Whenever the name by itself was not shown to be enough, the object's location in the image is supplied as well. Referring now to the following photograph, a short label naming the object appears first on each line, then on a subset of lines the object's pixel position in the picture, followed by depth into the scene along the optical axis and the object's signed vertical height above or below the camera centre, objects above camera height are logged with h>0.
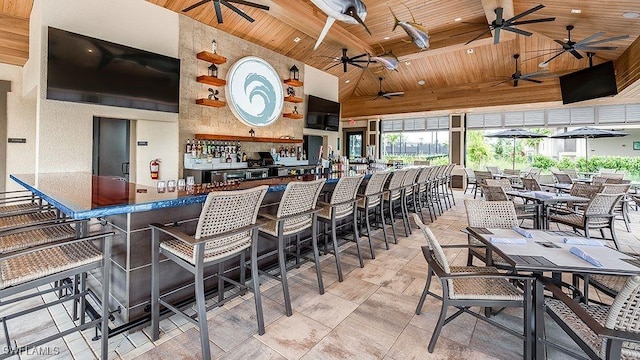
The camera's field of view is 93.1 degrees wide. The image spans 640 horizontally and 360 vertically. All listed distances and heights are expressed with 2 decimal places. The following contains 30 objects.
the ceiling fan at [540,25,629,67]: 5.59 +2.56
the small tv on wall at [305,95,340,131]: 8.66 +1.92
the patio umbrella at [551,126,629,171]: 7.24 +1.16
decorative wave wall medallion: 6.57 +1.99
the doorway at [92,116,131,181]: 6.12 +0.59
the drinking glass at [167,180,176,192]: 2.66 -0.08
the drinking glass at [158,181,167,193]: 2.56 -0.09
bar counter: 1.98 -0.36
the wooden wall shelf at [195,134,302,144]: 5.98 +0.86
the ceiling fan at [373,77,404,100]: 9.64 +2.79
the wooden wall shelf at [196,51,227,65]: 5.75 +2.30
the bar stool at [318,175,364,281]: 3.18 -0.28
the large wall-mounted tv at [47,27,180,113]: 4.04 +1.53
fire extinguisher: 5.71 +0.16
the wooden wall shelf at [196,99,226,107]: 5.86 +1.46
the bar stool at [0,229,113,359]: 1.49 -0.49
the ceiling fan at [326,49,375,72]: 7.18 +2.82
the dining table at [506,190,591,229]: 4.17 -0.28
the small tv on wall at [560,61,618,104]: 7.28 +2.50
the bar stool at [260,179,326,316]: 2.47 -0.36
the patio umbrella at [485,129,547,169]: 8.45 +1.30
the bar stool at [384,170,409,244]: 4.45 -0.12
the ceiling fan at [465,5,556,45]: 5.05 +2.75
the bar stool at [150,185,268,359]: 1.85 -0.46
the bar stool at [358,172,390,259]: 3.85 -0.23
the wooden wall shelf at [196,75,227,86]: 5.86 +1.90
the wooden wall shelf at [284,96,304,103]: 7.75 +2.04
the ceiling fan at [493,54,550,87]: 7.40 +2.72
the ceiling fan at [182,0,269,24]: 4.22 +2.43
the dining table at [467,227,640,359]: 1.65 -0.46
